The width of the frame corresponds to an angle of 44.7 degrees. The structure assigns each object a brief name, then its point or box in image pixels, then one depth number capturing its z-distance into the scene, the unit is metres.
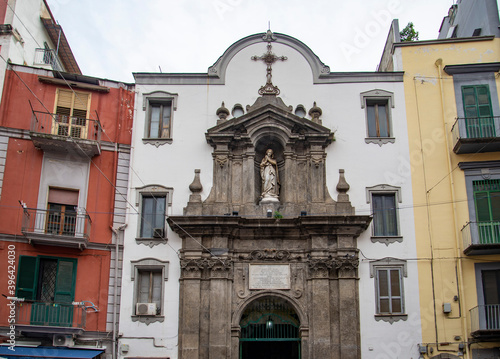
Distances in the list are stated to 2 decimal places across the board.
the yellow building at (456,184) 19.81
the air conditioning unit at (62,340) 19.50
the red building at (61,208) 19.58
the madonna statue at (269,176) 21.75
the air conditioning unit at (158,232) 21.14
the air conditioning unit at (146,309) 20.17
